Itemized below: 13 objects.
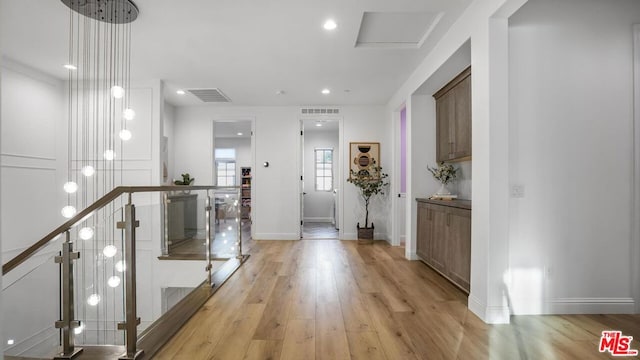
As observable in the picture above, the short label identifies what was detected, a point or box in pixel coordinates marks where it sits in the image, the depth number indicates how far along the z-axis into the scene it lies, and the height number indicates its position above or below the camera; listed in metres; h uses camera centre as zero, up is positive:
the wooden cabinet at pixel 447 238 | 3.17 -0.65
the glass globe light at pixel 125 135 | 3.35 +0.48
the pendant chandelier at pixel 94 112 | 3.92 +1.07
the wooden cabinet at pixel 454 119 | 3.49 +0.74
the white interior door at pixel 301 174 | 6.30 +0.13
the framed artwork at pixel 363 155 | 6.16 +0.49
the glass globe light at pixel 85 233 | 2.34 -0.39
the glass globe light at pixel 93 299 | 2.78 -1.04
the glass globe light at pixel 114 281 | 2.43 -0.80
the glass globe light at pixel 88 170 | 3.12 +0.10
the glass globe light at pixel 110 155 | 3.25 +0.26
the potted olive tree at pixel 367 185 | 5.88 -0.08
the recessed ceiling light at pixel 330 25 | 3.13 +1.55
